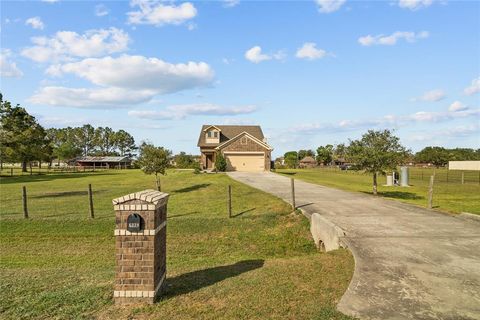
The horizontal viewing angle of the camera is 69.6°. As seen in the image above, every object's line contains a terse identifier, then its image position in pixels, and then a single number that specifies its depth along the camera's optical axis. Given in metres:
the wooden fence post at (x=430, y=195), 14.22
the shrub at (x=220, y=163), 40.69
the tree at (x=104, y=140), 120.56
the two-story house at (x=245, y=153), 43.09
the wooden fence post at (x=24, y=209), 14.82
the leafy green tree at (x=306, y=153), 135.81
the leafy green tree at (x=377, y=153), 19.17
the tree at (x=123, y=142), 120.12
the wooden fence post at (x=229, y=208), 14.78
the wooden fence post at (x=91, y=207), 15.01
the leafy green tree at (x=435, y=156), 101.91
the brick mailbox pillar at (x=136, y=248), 5.55
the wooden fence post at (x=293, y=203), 14.81
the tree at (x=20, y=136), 43.48
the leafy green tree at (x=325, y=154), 108.88
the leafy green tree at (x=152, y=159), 24.03
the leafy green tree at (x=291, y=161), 75.62
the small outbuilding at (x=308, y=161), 112.44
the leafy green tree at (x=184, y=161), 51.08
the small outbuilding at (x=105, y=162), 91.76
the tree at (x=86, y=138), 120.56
